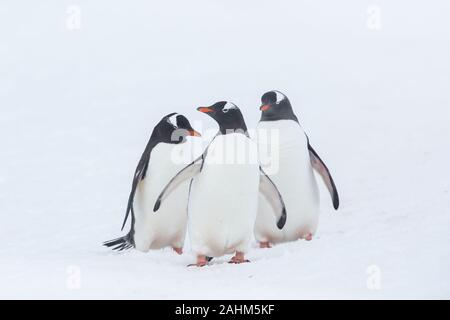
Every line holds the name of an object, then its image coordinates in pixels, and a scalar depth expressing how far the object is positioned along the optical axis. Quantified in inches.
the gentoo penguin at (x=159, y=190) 358.6
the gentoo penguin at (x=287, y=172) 362.9
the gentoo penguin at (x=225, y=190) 328.5
